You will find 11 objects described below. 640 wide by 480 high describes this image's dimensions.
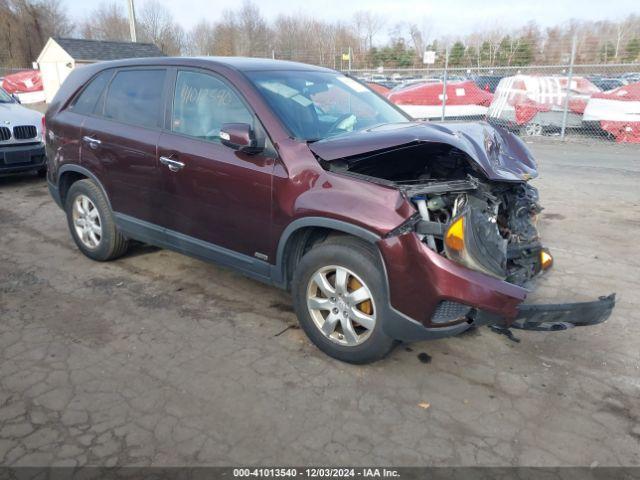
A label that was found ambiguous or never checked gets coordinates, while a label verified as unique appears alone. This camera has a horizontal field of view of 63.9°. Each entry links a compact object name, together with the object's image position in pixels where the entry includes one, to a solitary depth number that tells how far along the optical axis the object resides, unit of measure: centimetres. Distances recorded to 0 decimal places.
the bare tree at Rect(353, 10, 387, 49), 4797
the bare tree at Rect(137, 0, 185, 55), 4644
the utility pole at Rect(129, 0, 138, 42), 1961
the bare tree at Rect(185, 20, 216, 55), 4888
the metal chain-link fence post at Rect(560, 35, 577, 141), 1316
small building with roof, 2677
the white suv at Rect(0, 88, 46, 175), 800
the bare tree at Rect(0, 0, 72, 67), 4878
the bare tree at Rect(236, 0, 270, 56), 4703
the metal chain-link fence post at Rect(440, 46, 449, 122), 1468
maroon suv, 292
